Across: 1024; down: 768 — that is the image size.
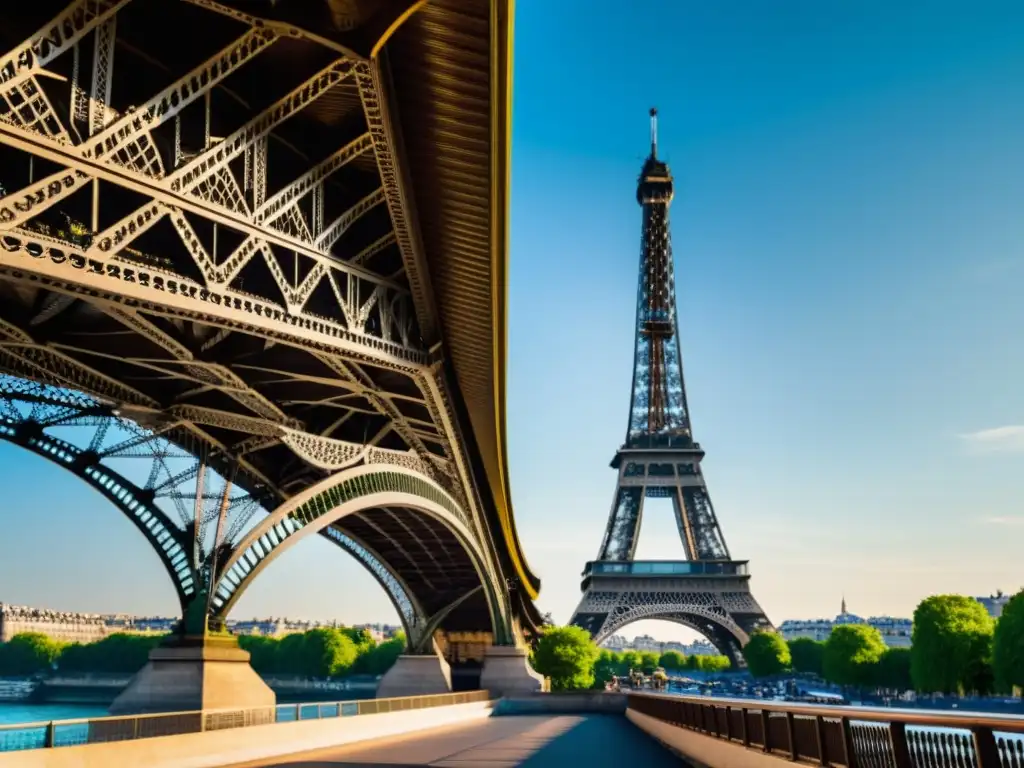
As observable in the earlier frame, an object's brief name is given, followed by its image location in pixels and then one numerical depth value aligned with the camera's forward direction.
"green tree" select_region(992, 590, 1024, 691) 55.47
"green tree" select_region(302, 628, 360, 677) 130.62
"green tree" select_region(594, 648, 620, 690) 171.12
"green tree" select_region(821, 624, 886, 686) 91.56
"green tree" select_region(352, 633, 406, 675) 138.62
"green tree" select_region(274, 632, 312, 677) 134.38
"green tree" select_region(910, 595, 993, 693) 66.50
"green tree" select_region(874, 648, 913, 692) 89.19
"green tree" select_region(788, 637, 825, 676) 131.75
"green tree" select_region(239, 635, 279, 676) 136.62
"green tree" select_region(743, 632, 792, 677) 104.31
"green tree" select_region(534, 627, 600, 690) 86.31
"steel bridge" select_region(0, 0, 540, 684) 14.38
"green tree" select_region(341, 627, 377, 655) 146.62
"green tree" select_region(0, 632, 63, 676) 128.38
